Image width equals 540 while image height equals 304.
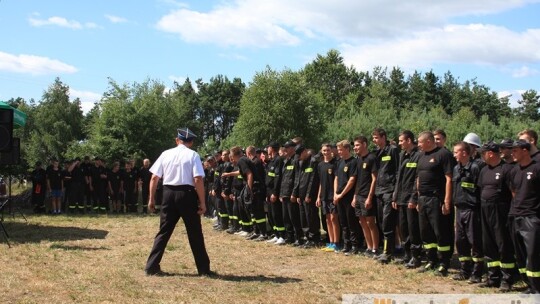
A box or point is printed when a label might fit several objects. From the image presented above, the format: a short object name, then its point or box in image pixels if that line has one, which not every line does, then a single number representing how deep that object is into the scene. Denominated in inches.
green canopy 542.9
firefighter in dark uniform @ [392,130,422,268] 337.4
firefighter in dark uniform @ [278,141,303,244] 463.8
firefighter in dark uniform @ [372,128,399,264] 361.7
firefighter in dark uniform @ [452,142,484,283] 298.7
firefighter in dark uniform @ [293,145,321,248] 443.5
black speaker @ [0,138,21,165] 512.7
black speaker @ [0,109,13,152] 458.6
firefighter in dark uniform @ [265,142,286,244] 482.3
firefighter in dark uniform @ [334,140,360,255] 397.7
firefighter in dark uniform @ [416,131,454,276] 318.7
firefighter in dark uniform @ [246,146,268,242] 488.1
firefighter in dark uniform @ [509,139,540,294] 251.6
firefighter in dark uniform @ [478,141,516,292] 277.3
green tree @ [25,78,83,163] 1850.4
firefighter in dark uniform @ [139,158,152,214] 836.0
